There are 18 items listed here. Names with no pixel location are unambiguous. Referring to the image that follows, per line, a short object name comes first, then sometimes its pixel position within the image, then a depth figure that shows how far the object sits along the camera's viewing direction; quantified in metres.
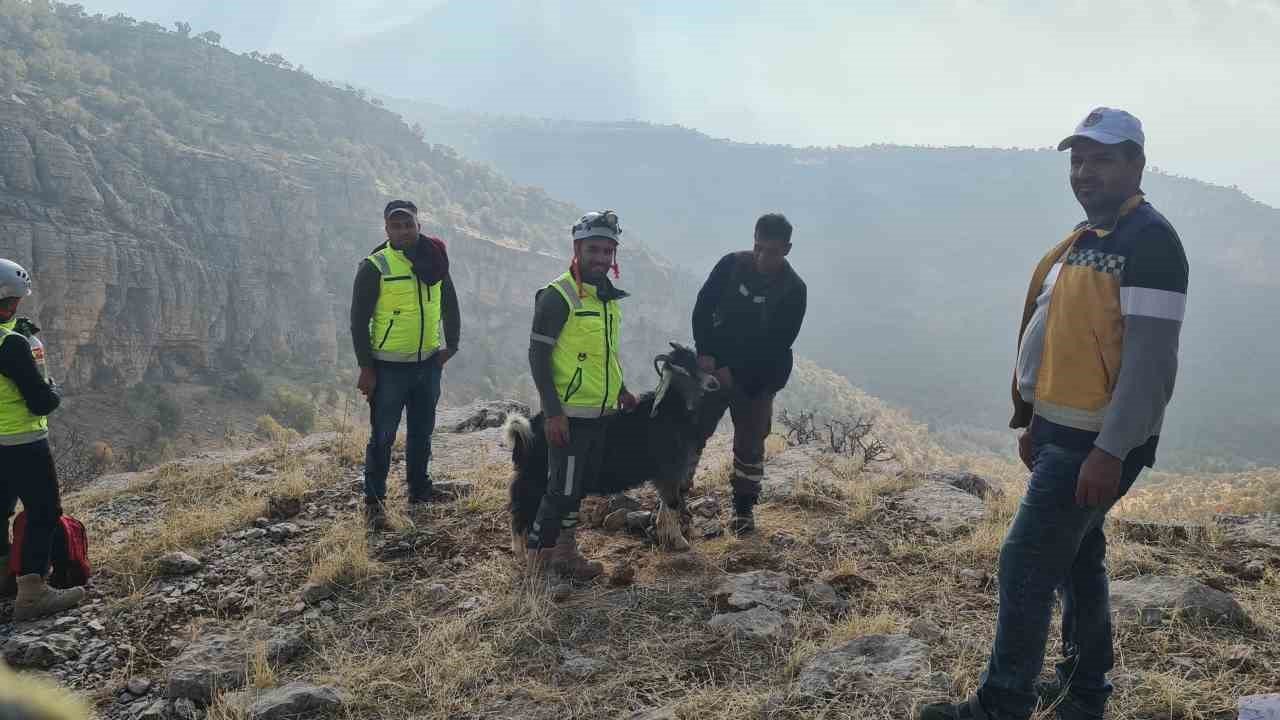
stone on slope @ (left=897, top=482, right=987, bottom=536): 5.00
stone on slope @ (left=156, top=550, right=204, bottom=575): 4.48
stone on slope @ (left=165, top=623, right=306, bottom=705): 3.23
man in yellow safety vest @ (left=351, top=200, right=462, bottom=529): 4.90
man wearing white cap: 2.14
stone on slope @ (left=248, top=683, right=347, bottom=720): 2.94
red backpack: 4.21
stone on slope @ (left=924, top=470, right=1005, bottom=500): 6.23
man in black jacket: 4.79
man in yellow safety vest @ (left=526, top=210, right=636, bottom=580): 4.02
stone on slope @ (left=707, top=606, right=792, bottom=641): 3.45
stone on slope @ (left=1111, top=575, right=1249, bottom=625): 3.34
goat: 4.68
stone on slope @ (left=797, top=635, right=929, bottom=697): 2.92
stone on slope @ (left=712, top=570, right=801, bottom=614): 3.80
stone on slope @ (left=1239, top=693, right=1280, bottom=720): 2.12
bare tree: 7.69
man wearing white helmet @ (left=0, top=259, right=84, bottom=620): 3.73
